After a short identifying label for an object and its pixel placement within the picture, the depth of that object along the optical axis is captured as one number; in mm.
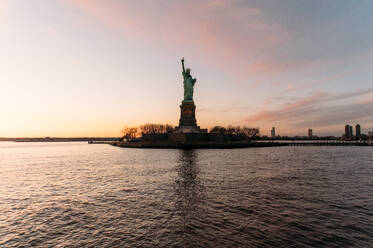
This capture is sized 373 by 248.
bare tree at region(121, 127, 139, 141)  187675
